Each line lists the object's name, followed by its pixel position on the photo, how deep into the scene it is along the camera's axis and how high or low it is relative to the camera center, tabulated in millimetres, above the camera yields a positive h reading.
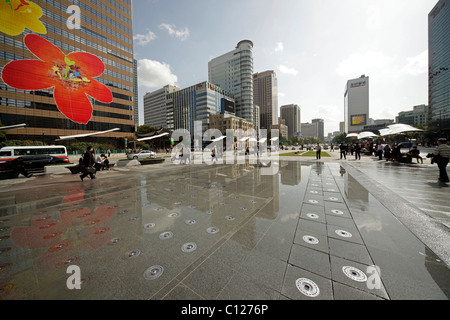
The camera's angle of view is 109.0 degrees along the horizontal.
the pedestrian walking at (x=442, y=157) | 7379 -242
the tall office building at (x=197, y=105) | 90188 +30956
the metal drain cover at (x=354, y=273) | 2175 -1698
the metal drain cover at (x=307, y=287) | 1954 -1697
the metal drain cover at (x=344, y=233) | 3271 -1678
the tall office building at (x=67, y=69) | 28859 +17575
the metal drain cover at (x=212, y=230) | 3579 -1698
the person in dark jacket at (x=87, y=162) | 9588 -327
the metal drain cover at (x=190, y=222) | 4000 -1685
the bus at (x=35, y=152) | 18000 +688
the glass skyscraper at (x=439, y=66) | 65562 +37628
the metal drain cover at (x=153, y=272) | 2268 -1714
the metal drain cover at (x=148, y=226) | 3809 -1708
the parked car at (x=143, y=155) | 26094 +156
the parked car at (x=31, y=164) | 11305 -657
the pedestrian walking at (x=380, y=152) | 16598 +76
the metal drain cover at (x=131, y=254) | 2758 -1732
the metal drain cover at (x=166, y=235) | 3383 -1715
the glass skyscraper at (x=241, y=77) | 99938 +50391
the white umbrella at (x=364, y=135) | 20131 +2281
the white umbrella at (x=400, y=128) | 15056 +2368
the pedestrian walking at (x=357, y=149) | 17500 +441
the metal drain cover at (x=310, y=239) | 3076 -1690
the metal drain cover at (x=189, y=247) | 2930 -1716
